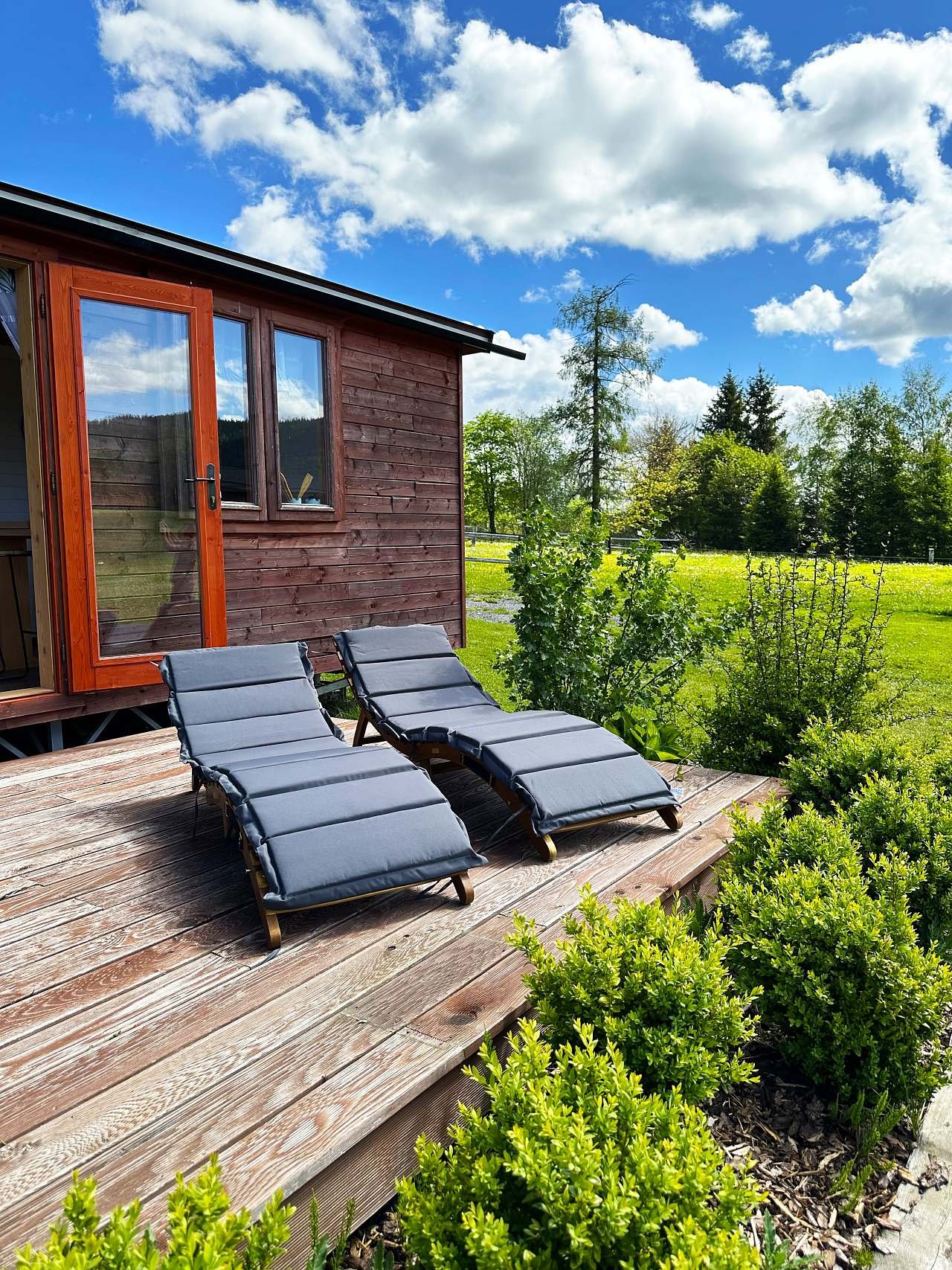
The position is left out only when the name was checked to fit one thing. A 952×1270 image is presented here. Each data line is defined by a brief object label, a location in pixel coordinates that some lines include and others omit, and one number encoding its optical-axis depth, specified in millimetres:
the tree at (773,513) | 31938
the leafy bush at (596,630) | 4562
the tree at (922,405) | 37094
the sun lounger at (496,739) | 3066
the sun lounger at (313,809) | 2385
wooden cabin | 4523
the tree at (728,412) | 45625
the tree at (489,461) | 38844
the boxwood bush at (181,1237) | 997
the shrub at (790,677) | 4234
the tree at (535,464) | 32844
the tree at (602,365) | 26109
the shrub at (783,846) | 2477
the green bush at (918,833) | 2652
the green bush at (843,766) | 3301
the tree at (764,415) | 45438
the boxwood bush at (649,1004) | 1713
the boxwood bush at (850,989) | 2018
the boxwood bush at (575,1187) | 1176
